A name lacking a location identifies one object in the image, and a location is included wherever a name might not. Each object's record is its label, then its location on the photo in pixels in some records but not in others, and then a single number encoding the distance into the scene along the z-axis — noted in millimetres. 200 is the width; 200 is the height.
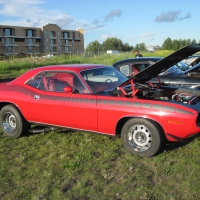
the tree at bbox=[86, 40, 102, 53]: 109350
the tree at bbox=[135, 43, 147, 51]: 86375
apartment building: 83262
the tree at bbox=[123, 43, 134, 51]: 109688
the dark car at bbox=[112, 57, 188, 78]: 8938
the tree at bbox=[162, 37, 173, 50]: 65188
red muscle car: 4227
